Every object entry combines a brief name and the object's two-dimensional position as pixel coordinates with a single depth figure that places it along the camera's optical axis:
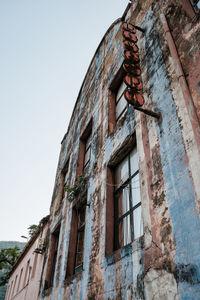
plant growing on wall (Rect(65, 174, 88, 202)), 7.32
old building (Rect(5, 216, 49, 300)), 10.47
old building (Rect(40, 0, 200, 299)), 3.02
